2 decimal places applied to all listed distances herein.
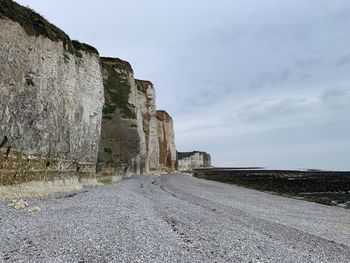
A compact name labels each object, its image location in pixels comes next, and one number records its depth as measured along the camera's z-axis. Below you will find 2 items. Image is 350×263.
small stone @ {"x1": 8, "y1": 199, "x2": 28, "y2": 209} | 14.57
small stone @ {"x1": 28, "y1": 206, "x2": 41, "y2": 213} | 14.15
